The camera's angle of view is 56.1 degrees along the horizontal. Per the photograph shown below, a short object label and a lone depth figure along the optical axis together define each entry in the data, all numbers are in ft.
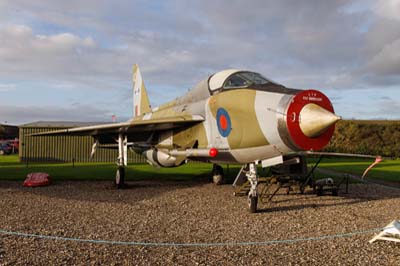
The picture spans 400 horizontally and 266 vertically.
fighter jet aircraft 24.32
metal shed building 96.73
